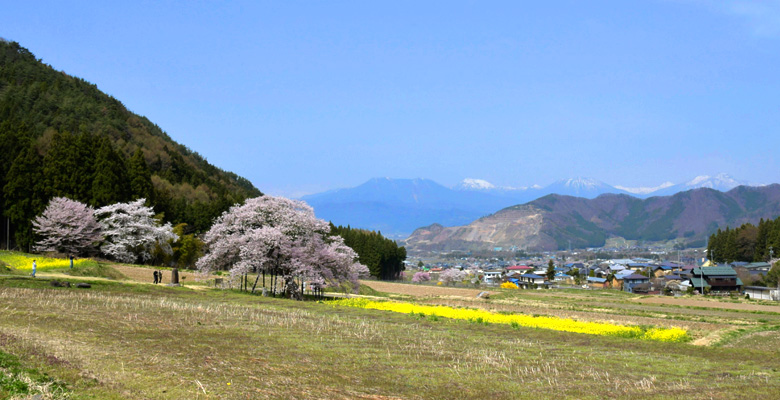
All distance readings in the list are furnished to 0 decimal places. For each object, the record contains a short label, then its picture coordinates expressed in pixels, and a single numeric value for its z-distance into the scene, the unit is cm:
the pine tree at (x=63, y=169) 5162
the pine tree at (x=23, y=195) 4988
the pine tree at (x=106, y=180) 5462
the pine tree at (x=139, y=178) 6191
